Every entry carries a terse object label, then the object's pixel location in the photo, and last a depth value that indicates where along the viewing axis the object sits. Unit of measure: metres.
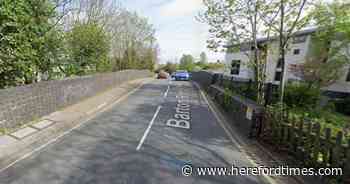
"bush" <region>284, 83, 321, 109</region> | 10.72
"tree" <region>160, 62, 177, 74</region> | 58.16
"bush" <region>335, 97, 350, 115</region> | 14.19
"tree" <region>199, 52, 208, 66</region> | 81.05
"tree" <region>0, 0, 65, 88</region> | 6.31
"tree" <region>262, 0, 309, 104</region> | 7.14
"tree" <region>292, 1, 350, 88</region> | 12.69
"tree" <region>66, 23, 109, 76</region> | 12.80
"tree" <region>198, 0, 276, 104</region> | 8.69
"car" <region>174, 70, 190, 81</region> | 30.50
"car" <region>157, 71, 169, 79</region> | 33.85
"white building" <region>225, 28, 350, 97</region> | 10.25
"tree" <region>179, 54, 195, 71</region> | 62.62
